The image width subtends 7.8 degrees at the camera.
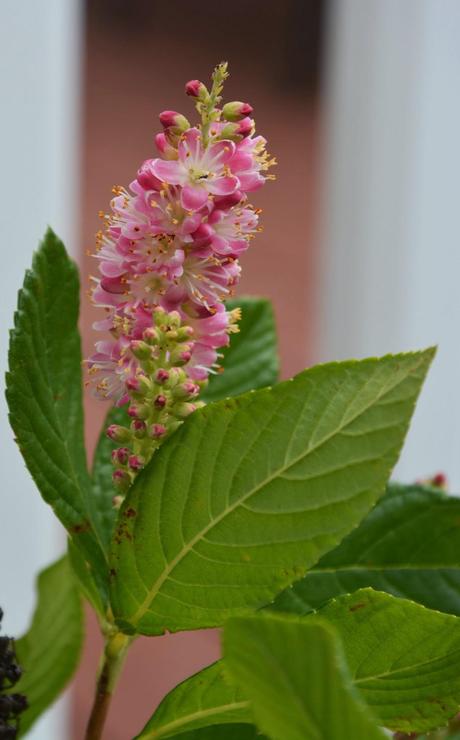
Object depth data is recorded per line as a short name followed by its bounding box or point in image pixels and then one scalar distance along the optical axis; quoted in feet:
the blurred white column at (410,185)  8.52
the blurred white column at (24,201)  5.21
